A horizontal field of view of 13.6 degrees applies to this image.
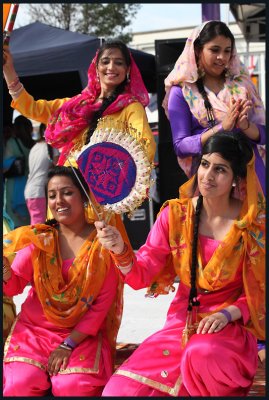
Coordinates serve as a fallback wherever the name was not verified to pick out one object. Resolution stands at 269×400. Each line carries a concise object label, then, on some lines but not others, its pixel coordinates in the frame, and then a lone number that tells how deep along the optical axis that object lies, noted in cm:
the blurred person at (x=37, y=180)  1109
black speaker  1050
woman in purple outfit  488
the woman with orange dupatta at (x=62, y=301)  403
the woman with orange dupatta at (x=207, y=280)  361
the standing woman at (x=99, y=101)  503
